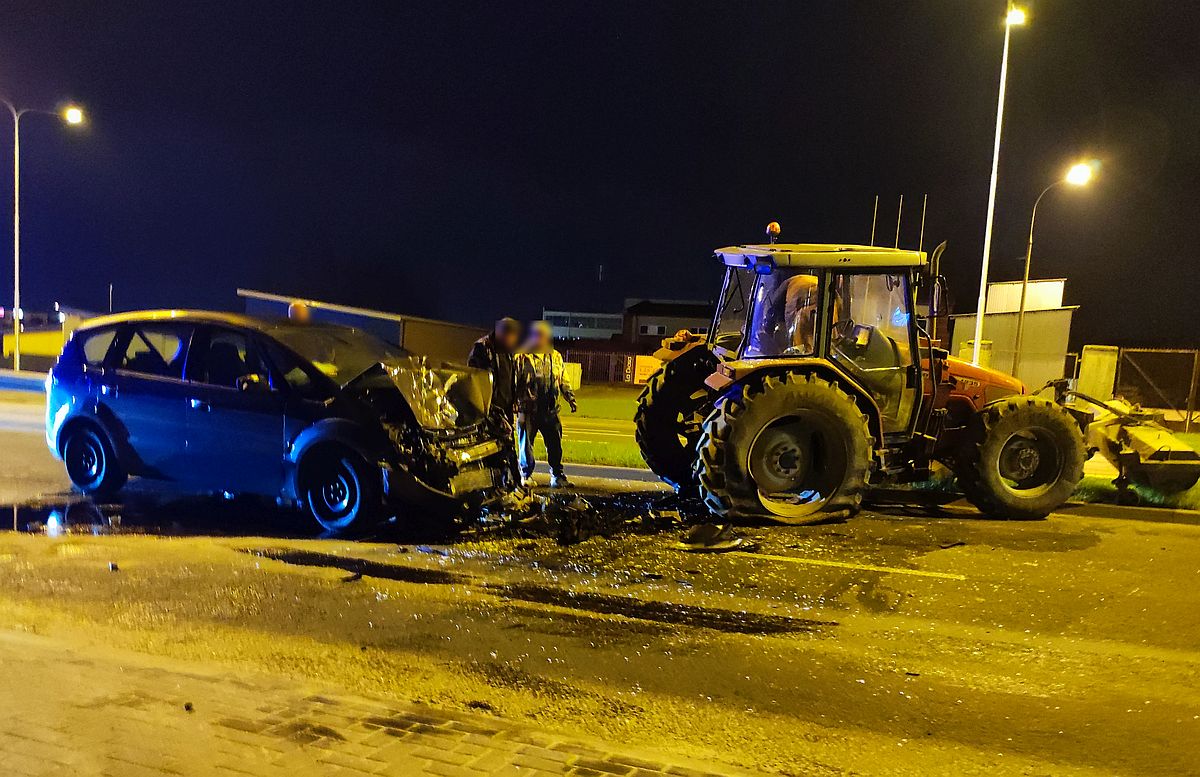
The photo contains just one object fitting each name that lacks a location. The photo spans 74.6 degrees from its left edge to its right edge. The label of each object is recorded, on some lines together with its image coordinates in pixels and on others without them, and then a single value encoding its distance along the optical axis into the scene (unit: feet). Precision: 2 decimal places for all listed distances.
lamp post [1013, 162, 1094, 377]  51.08
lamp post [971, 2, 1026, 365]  43.45
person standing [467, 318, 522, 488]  27.53
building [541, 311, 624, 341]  247.50
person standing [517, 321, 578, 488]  28.45
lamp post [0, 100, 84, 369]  73.61
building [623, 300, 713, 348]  202.90
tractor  23.71
